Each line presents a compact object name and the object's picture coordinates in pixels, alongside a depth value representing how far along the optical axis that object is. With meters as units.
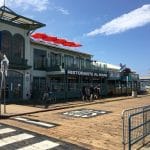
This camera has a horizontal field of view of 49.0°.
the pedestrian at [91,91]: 18.03
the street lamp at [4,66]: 10.26
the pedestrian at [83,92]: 17.45
